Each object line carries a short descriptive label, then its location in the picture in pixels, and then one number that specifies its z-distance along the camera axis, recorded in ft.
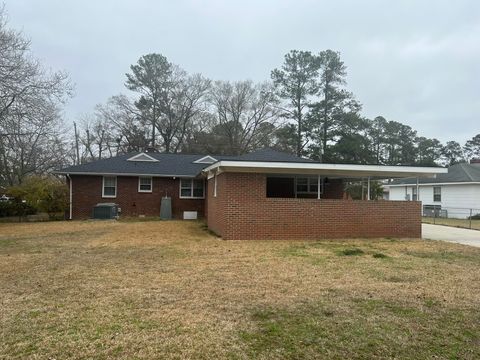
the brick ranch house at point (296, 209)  41.42
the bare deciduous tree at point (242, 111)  137.28
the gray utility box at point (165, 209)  69.46
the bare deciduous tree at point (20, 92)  52.85
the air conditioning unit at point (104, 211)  66.90
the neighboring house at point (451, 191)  90.90
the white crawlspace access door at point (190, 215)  71.70
